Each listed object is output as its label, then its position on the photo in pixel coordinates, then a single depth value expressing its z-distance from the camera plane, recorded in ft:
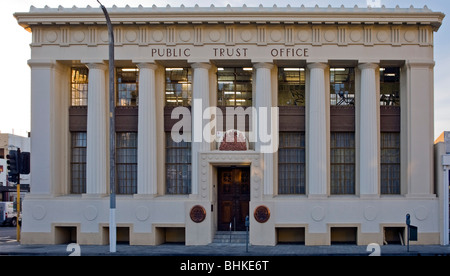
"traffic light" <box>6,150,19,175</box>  80.78
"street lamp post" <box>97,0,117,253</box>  65.57
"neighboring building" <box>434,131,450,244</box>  74.64
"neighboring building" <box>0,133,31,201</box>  160.04
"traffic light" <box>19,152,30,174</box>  82.12
